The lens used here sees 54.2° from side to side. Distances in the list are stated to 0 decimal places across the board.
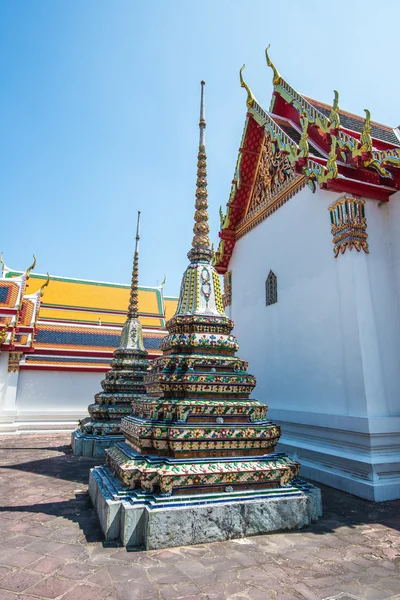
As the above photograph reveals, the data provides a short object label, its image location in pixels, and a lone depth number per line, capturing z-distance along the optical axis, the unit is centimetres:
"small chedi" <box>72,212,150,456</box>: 791
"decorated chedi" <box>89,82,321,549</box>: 323
